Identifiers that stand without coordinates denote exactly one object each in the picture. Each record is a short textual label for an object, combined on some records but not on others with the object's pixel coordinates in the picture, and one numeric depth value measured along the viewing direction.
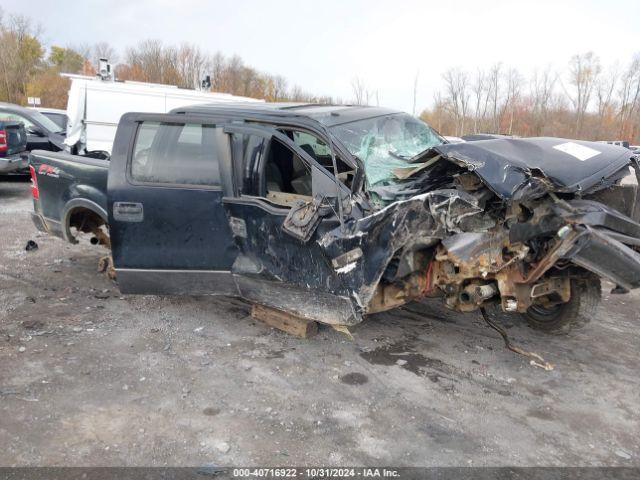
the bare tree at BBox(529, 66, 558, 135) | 41.62
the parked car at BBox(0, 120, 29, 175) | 9.31
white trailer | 10.96
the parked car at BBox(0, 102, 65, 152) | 10.84
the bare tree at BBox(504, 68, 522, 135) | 42.81
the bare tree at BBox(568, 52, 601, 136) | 44.03
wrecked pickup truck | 3.17
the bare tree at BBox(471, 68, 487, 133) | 42.00
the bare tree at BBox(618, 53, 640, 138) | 41.66
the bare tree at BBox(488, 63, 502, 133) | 42.71
